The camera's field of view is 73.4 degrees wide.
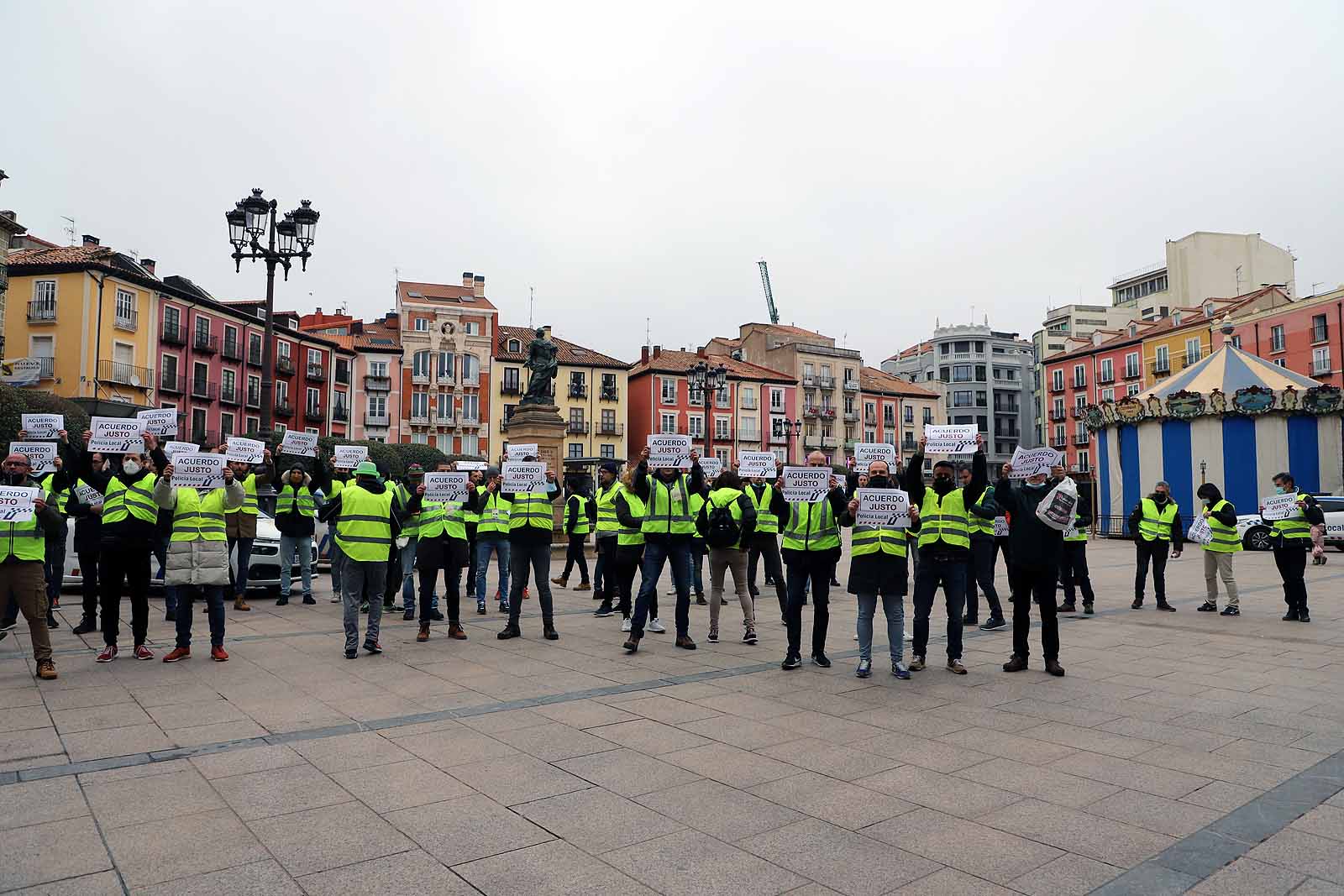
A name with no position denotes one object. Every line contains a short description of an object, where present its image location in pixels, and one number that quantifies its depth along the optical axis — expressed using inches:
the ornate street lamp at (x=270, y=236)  564.7
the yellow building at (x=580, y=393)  2554.1
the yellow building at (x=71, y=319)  1688.0
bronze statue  1013.2
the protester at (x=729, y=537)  369.7
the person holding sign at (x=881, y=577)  297.6
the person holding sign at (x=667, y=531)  351.3
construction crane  5334.6
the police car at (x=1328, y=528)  1051.9
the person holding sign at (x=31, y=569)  283.0
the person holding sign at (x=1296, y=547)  442.3
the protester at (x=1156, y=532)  508.7
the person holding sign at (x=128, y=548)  310.7
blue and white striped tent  1225.4
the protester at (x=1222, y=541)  477.7
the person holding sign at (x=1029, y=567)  306.0
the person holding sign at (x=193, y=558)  312.5
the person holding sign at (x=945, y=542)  302.4
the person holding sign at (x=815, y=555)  313.6
